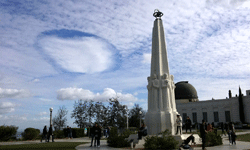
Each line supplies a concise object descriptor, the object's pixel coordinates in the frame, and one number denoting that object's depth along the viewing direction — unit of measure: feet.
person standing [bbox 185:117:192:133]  55.00
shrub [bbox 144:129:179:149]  33.47
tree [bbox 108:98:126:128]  114.01
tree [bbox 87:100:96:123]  120.57
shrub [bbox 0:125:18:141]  68.54
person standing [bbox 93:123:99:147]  43.64
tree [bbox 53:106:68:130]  127.13
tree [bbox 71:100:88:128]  119.96
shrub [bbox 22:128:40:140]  73.46
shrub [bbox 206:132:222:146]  41.16
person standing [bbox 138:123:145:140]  42.91
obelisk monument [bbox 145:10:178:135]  45.19
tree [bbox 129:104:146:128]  148.15
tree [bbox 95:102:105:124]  119.97
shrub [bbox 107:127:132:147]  42.86
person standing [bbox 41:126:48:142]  63.82
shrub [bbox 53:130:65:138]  81.97
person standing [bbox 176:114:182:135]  43.86
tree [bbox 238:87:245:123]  137.28
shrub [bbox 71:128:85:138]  85.10
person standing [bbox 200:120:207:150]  35.46
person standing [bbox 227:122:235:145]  43.49
